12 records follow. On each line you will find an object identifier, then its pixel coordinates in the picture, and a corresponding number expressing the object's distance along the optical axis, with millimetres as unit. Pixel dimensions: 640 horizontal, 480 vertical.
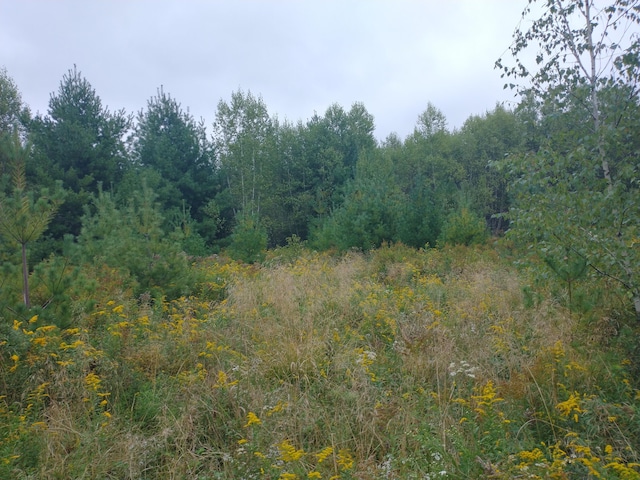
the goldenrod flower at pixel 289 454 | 2691
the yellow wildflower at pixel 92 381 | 3678
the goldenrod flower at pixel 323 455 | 2790
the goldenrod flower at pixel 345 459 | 2814
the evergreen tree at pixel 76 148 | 15724
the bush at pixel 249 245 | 13742
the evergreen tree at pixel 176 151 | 20719
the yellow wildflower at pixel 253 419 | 3020
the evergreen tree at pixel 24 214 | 4445
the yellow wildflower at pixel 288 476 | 2594
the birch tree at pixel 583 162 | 3863
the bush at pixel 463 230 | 12891
